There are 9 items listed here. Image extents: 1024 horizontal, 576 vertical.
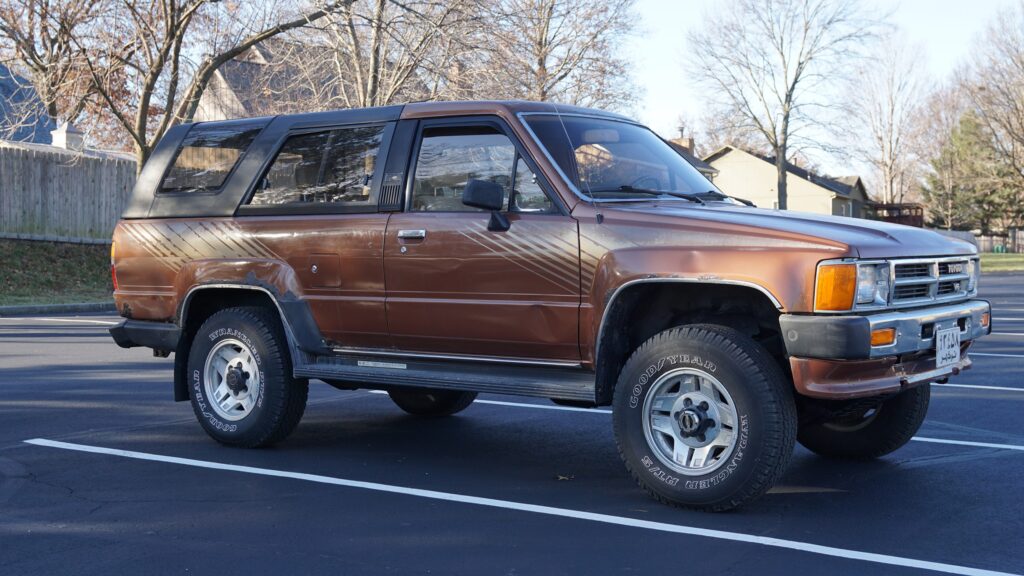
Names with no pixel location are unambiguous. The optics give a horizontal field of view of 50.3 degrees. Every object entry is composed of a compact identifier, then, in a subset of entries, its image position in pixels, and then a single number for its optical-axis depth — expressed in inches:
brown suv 201.9
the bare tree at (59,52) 853.8
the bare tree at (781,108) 2087.8
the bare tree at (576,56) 1697.8
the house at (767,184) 2709.2
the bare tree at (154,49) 858.1
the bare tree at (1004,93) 2031.3
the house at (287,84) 1153.4
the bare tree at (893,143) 3011.8
